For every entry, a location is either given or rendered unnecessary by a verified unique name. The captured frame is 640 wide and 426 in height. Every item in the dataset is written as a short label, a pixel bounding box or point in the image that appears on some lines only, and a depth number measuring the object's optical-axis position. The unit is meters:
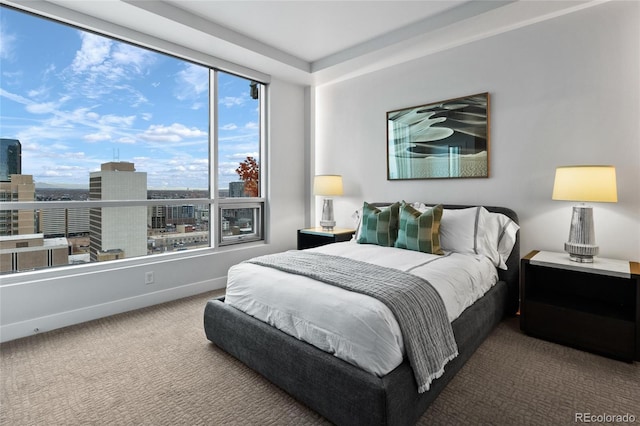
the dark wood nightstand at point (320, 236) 3.98
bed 1.42
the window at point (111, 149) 2.68
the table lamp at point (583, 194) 2.29
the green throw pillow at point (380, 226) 3.14
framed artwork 3.25
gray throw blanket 1.57
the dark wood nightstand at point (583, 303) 2.16
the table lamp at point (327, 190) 4.20
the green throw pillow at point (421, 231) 2.79
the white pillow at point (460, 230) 2.81
